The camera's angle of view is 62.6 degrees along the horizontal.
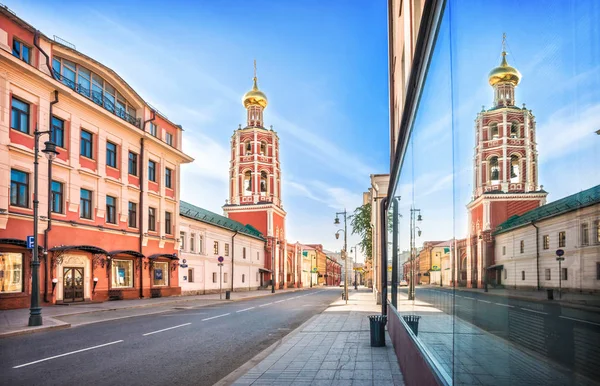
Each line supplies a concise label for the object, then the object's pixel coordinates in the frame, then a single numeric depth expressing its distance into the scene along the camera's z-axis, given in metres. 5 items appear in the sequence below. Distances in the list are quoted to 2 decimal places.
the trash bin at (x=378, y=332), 11.42
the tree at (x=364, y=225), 50.28
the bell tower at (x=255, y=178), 70.38
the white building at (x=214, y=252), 43.91
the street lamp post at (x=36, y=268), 15.82
